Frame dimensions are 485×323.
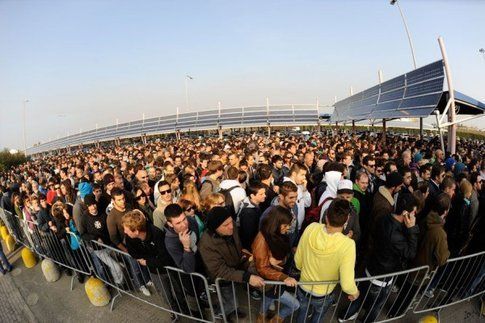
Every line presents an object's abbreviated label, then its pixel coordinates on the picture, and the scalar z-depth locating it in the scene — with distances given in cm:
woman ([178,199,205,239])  381
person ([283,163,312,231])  421
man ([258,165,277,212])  462
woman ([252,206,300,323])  276
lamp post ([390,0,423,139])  1356
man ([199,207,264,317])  275
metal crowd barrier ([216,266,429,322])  281
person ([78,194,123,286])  416
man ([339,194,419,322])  290
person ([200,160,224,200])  514
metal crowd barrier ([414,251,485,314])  367
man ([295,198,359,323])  242
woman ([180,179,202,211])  438
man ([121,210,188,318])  328
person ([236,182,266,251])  370
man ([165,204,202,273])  290
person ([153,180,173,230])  416
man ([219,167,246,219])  432
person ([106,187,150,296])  408
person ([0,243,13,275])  575
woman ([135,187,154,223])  502
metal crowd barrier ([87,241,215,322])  345
